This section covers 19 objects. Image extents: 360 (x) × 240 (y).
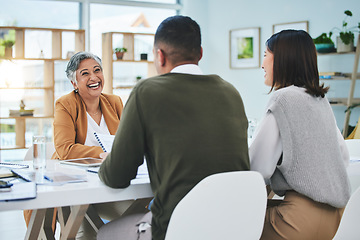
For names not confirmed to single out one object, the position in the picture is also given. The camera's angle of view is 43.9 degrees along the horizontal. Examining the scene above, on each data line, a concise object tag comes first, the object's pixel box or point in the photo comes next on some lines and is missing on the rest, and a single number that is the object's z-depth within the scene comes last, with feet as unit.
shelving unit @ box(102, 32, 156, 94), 23.02
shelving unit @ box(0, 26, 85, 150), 21.26
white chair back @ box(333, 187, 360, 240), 5.78
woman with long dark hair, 5.90
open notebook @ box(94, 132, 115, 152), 7.13
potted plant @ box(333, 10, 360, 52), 18.13
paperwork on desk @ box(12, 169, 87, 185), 5.64
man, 5.09
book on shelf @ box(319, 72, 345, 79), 18.62
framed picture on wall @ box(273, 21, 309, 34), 21.34
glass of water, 5.89
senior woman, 8.43
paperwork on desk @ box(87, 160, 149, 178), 6.16
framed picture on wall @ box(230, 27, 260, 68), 23.50
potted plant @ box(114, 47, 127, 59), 23.08
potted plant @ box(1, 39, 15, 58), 20.80
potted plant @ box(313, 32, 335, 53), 18.84
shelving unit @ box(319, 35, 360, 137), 17.94
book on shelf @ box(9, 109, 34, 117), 20.80
